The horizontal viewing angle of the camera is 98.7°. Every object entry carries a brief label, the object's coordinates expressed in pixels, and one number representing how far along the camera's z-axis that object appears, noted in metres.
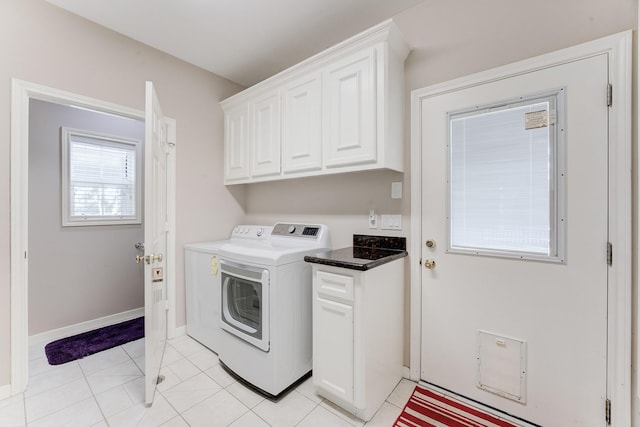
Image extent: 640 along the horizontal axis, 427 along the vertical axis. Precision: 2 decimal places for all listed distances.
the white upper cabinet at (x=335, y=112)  1.72
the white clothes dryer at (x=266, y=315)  1.73
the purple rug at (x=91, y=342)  2.25
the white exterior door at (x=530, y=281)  1.36
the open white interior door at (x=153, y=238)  1.65
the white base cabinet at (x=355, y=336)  1.53
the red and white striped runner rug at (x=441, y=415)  1.54
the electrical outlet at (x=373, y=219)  2.10
